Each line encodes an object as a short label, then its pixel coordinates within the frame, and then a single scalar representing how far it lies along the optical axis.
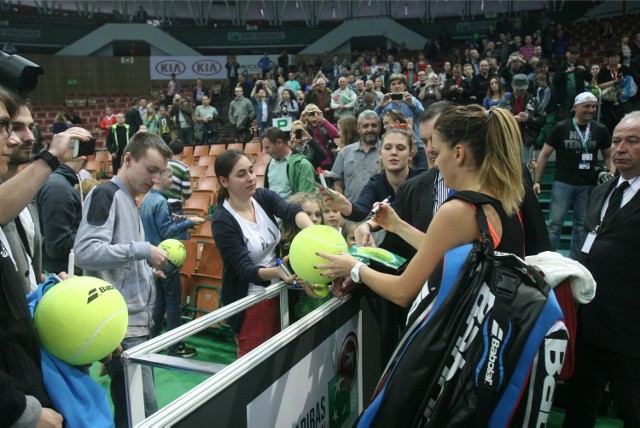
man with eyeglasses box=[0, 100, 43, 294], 1.69
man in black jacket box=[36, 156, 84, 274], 2.84
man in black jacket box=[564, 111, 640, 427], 2.22
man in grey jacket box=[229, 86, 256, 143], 11.63
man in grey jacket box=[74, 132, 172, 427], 2.21
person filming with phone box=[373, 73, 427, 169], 5.96
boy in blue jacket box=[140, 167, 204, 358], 3.93
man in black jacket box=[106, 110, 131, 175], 10.59
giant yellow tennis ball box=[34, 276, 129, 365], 1.24
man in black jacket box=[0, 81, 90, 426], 1.04
